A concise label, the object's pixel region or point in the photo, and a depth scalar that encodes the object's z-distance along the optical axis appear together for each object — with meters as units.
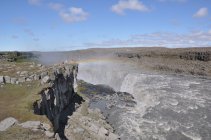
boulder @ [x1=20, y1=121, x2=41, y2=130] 9.59
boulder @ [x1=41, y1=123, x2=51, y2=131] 9.67
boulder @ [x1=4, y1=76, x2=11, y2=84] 17.52
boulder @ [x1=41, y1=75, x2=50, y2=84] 17.41
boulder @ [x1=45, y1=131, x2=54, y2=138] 9.04
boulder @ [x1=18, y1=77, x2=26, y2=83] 17.72
